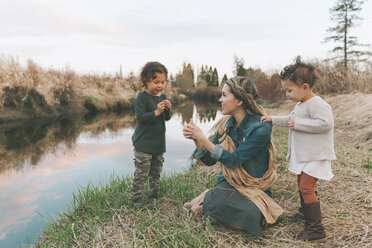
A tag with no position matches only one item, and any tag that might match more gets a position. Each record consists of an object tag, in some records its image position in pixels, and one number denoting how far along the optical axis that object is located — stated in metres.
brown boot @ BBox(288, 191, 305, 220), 2.46
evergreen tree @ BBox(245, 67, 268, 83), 28.22
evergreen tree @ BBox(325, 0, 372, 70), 23.53
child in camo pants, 2.77
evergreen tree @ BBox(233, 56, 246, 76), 48.52
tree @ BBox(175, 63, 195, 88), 46.63
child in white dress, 2.12
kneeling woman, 2.22
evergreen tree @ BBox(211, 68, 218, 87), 62.84
